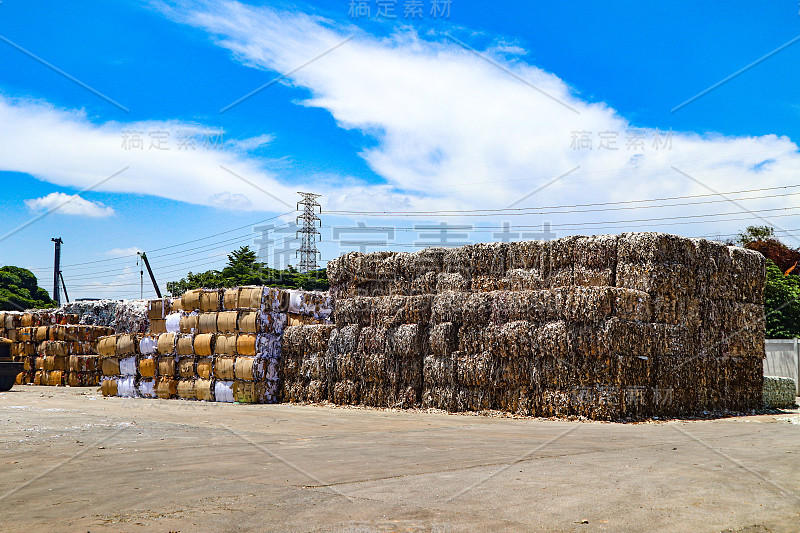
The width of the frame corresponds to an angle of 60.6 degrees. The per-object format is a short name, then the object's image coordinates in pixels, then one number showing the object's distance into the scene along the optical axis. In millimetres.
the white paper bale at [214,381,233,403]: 19172
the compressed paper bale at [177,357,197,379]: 20062
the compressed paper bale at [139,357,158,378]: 20922
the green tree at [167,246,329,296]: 60469
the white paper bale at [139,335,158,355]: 21016
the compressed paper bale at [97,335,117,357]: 22188
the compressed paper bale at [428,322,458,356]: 15656
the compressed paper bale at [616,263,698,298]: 14047
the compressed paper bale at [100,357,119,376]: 22094
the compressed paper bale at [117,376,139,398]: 21458
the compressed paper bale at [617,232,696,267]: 14133
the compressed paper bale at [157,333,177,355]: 20469
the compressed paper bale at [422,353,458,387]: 15609
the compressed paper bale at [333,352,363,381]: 17203
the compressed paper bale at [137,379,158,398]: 21047
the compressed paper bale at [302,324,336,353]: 18312
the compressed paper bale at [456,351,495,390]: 14953
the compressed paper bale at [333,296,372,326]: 17484
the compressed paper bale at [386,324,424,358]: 16203
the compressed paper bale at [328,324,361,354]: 17391
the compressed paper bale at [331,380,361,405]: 17234
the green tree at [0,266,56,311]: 64938
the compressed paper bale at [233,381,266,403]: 18828
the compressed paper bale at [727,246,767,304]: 16047
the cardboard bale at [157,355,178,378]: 20469
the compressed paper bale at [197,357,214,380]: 19628
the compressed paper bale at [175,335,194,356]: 20094
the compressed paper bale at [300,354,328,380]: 18188
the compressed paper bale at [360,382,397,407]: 16609
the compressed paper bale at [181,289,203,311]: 20250
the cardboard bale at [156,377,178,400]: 20484
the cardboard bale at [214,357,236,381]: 19141
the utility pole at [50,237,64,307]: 70375
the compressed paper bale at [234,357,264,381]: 18766
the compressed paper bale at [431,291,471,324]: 15656
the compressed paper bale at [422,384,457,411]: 15556
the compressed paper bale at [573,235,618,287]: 14508
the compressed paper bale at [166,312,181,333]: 20703
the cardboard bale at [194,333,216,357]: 19531
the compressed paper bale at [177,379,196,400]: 19984
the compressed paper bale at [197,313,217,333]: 19672
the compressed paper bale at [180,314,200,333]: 20145
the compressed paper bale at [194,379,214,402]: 19500
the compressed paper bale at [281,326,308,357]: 18750
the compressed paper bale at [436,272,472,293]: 16472
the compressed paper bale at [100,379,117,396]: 22172
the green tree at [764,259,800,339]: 26688
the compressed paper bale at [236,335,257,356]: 18859
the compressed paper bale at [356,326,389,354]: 16812
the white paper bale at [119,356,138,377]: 21500
